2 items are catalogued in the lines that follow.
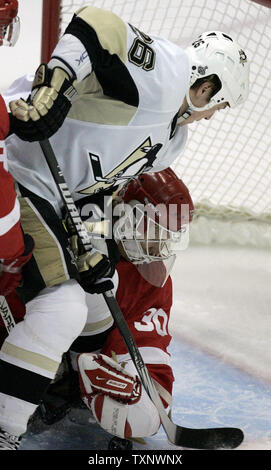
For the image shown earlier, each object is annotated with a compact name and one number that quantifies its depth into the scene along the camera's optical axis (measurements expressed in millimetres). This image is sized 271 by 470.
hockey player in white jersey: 12718
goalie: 13137
